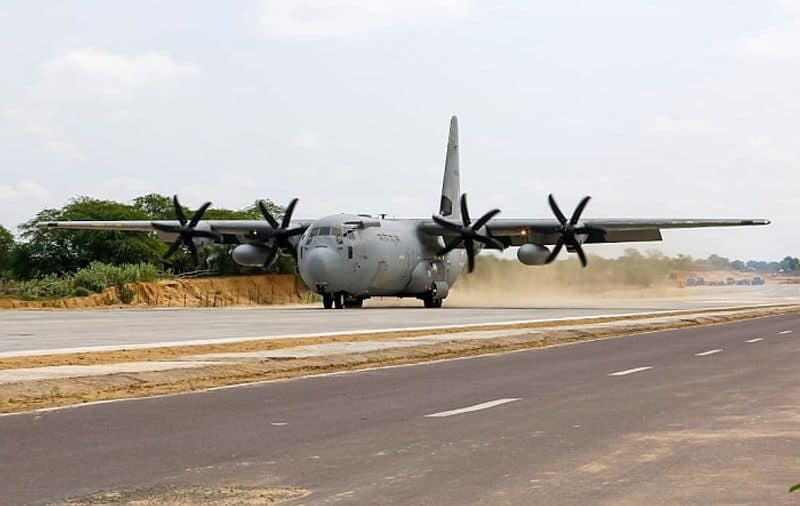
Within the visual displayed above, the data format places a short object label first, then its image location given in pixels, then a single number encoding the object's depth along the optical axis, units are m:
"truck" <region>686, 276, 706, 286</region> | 183.86
